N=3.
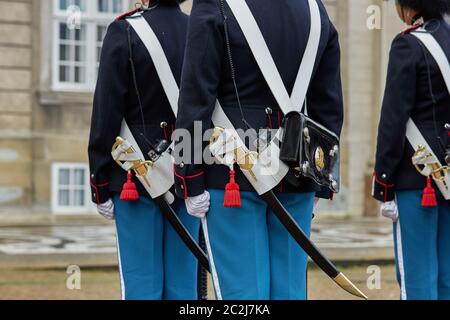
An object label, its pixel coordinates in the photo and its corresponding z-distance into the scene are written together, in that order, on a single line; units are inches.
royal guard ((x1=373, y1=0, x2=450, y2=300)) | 413.7
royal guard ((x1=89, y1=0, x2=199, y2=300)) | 382.0
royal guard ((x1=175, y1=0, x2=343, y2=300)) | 316.5
